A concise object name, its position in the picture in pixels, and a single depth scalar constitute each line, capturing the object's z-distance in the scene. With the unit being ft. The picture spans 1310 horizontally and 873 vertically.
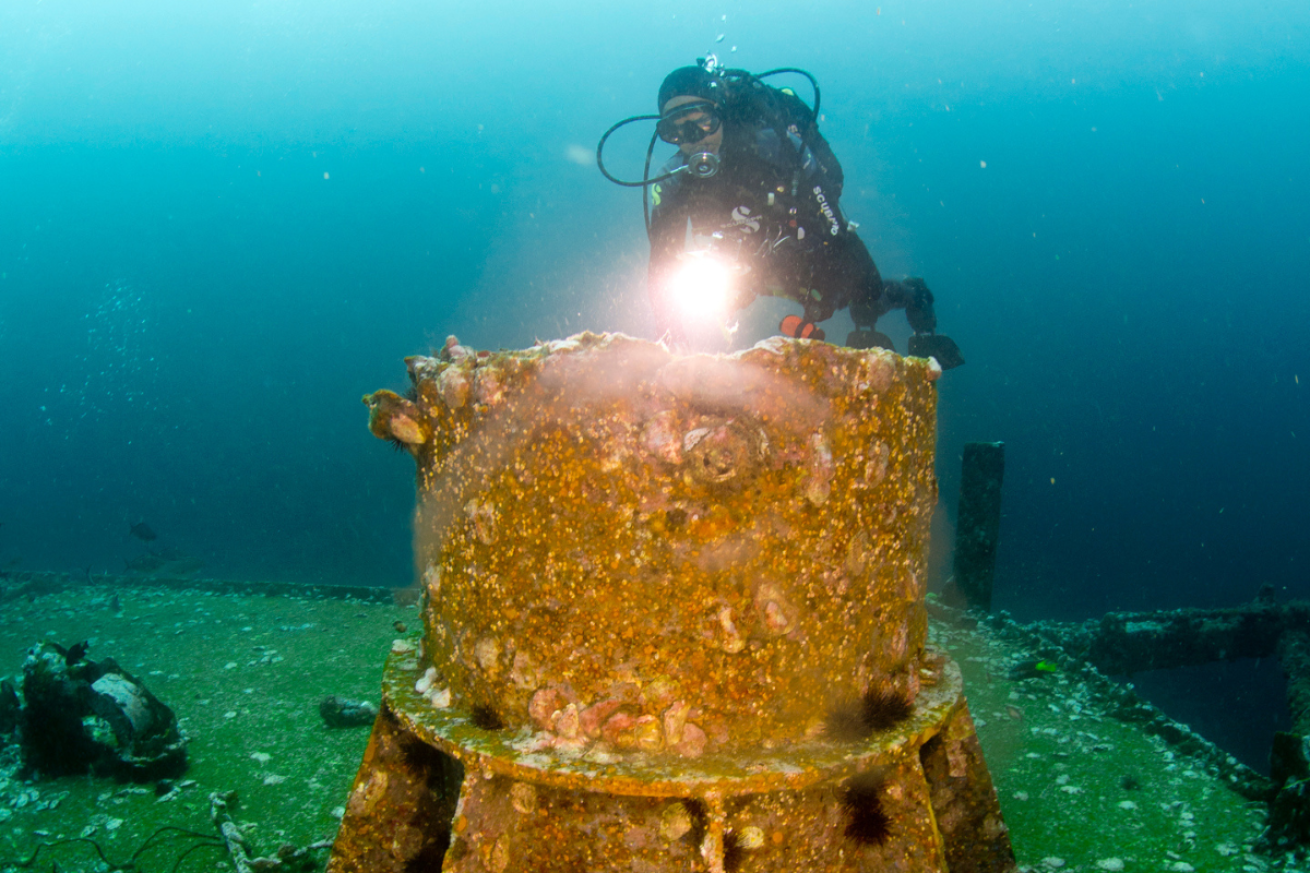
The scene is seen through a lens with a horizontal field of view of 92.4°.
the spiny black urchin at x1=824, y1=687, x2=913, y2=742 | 5.21
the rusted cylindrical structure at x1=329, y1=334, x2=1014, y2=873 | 4.73
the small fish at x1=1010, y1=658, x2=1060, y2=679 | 16.31
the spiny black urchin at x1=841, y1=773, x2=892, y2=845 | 5.06
